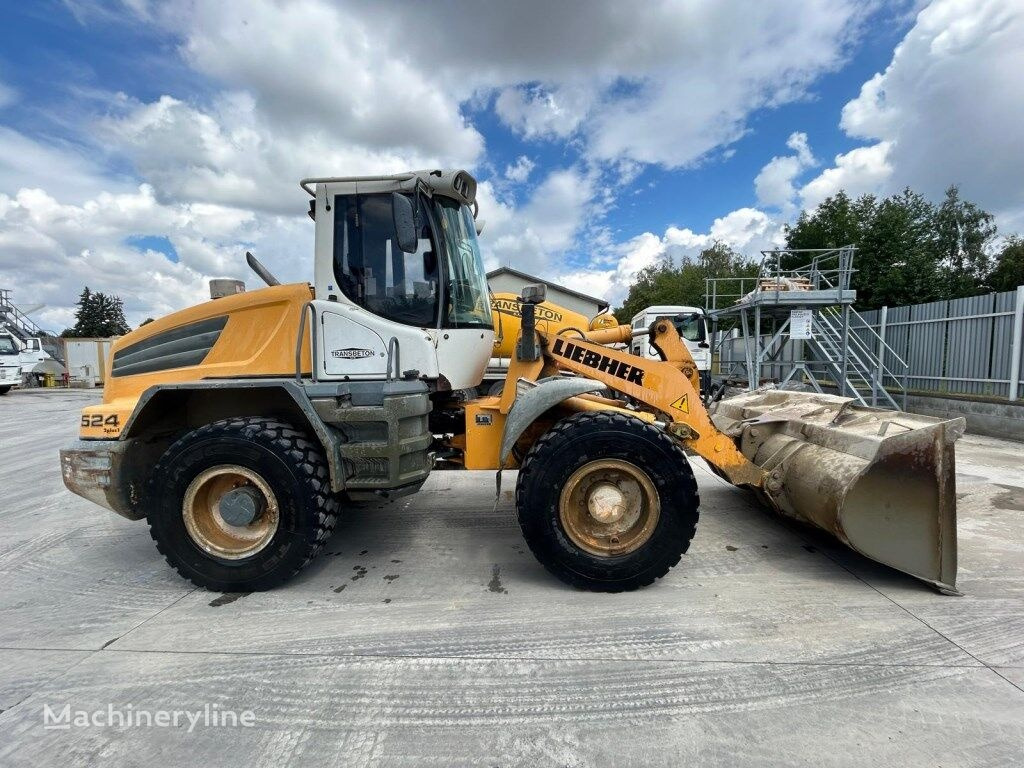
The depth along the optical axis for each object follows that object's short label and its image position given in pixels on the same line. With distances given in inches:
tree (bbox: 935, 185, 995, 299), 1535.4
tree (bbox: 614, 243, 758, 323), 1652.3
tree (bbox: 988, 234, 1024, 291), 1280.8
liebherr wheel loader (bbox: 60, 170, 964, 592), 121.4
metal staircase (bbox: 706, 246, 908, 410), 427.8
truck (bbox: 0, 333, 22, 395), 769.6
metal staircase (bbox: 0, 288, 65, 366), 1113.1
